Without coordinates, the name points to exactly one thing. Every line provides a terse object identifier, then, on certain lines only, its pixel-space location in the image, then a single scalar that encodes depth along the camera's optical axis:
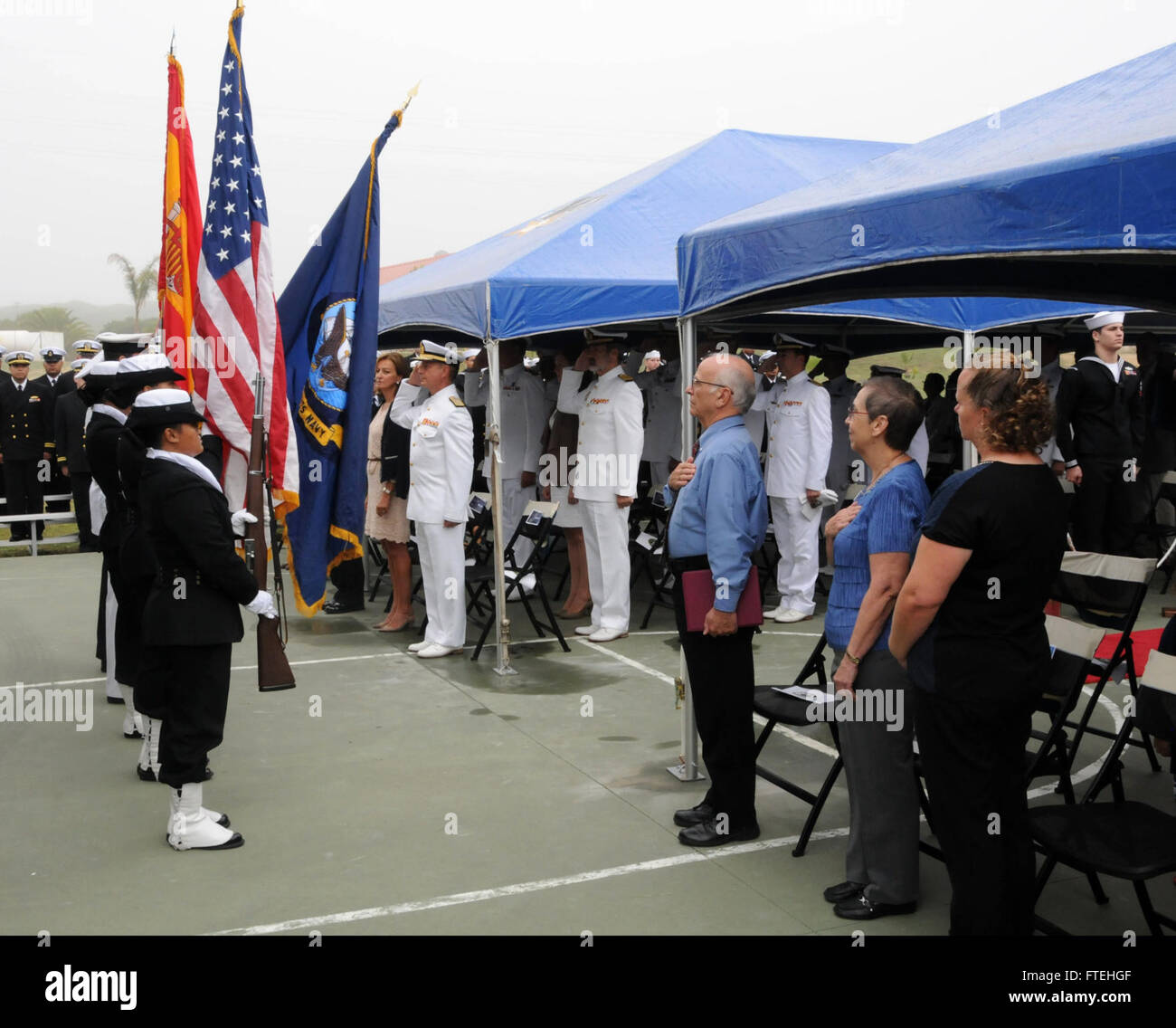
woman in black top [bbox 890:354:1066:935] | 2.89
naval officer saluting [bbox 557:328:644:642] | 7.89
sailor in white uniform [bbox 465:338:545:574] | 9.95
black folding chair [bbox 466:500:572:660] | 7.59
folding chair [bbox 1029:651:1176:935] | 2.91
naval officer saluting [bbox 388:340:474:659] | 7.28
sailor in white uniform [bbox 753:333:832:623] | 8.70
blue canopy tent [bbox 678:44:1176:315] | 2.91
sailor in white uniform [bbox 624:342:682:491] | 10.78
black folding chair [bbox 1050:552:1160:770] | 4.33
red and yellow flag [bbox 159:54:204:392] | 5.62
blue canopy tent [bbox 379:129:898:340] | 7.04
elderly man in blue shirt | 4.05
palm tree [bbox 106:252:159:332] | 74.94
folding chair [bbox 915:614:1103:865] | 3.76
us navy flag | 6.28
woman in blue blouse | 3.39
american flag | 5.46
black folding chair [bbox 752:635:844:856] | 4.10
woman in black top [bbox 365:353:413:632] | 8.12
